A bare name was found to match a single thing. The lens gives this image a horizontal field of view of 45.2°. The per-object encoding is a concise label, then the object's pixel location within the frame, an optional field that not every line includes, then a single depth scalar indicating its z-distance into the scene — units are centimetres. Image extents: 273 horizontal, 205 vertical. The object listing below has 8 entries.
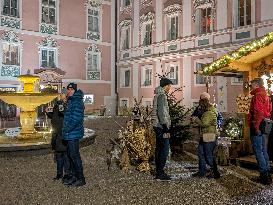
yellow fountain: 1086
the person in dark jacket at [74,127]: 609
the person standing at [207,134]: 692
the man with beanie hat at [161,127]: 668
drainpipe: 2944
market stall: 843
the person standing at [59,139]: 650
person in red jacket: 647
